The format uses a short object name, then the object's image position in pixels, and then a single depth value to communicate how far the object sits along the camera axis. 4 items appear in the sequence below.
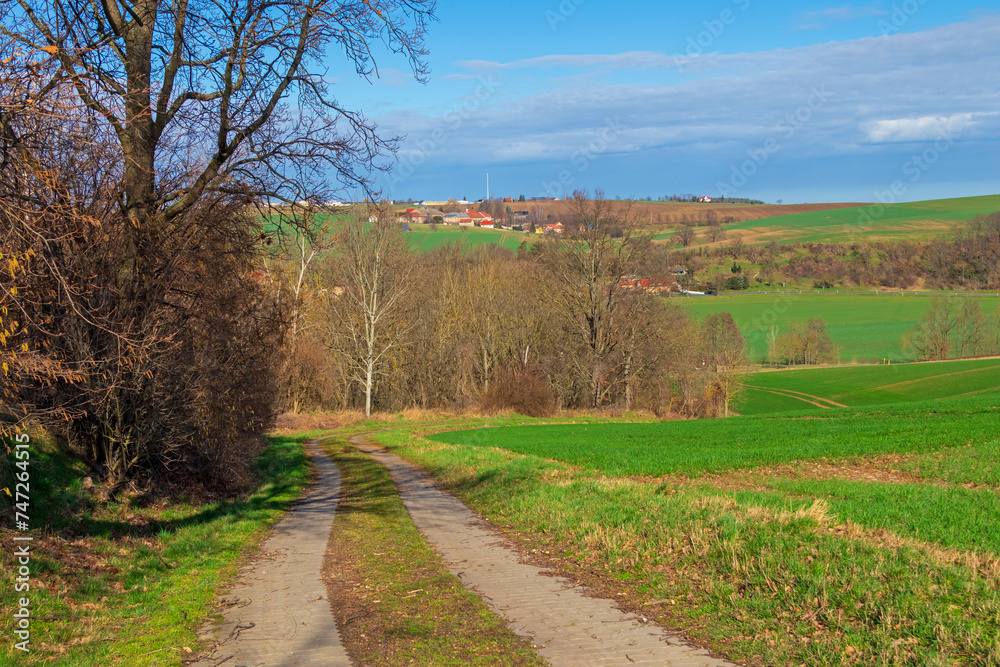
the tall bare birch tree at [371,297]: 48.16
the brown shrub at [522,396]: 45.28
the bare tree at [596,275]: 45.78
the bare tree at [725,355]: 61.81
